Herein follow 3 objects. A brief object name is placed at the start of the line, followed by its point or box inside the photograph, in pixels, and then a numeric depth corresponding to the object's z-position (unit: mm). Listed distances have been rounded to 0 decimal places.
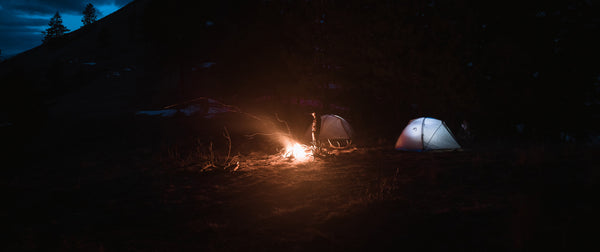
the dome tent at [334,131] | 14883
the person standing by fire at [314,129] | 11898
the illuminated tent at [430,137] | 12117
